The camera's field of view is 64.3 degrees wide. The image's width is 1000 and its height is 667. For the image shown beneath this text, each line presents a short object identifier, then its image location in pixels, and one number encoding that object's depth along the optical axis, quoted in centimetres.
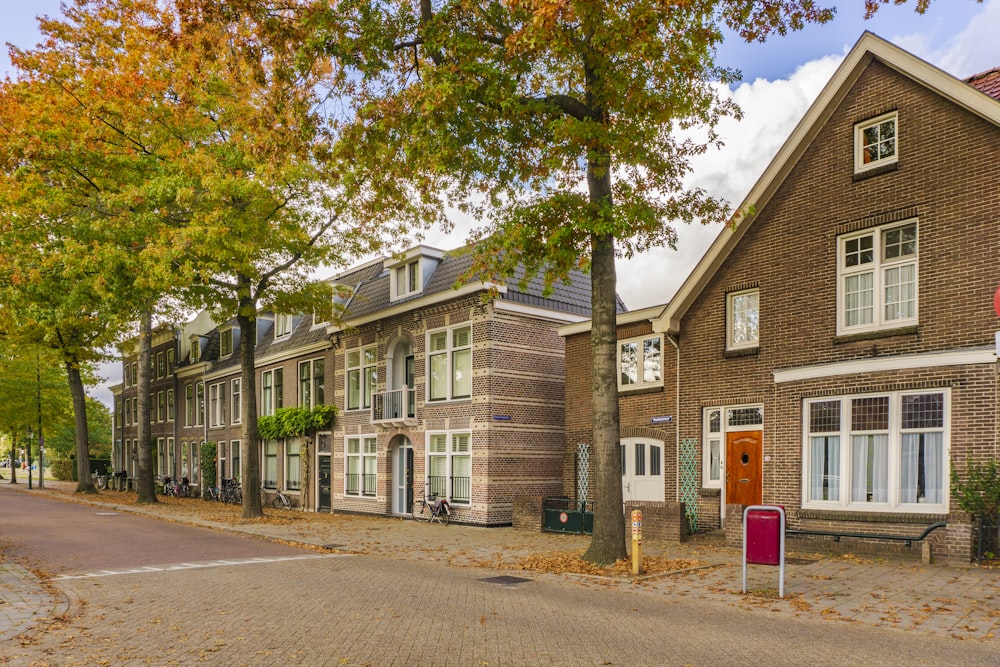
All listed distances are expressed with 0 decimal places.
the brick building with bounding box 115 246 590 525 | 2344
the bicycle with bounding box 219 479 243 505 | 3484
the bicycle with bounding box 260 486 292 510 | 3231
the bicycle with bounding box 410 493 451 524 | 2383
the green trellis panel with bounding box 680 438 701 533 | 1905
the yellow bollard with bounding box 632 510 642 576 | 1257
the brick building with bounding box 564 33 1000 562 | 1423
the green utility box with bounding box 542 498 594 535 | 1911
